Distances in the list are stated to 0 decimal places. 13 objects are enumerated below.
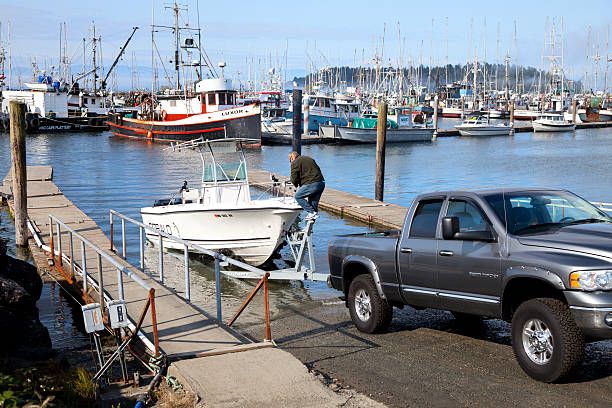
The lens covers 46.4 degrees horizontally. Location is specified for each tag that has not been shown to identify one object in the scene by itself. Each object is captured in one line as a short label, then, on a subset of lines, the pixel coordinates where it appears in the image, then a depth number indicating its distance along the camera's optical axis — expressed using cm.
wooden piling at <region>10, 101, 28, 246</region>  1872
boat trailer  1130
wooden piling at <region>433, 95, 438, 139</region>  7885
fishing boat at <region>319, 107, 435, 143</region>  7138
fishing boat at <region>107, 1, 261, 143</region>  5981
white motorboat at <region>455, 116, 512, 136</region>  8394
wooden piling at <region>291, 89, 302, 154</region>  3988
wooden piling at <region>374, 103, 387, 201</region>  2581
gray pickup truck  683
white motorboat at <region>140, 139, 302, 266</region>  1650
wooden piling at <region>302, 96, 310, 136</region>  7619
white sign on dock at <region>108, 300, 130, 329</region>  793
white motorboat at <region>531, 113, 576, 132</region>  9256
